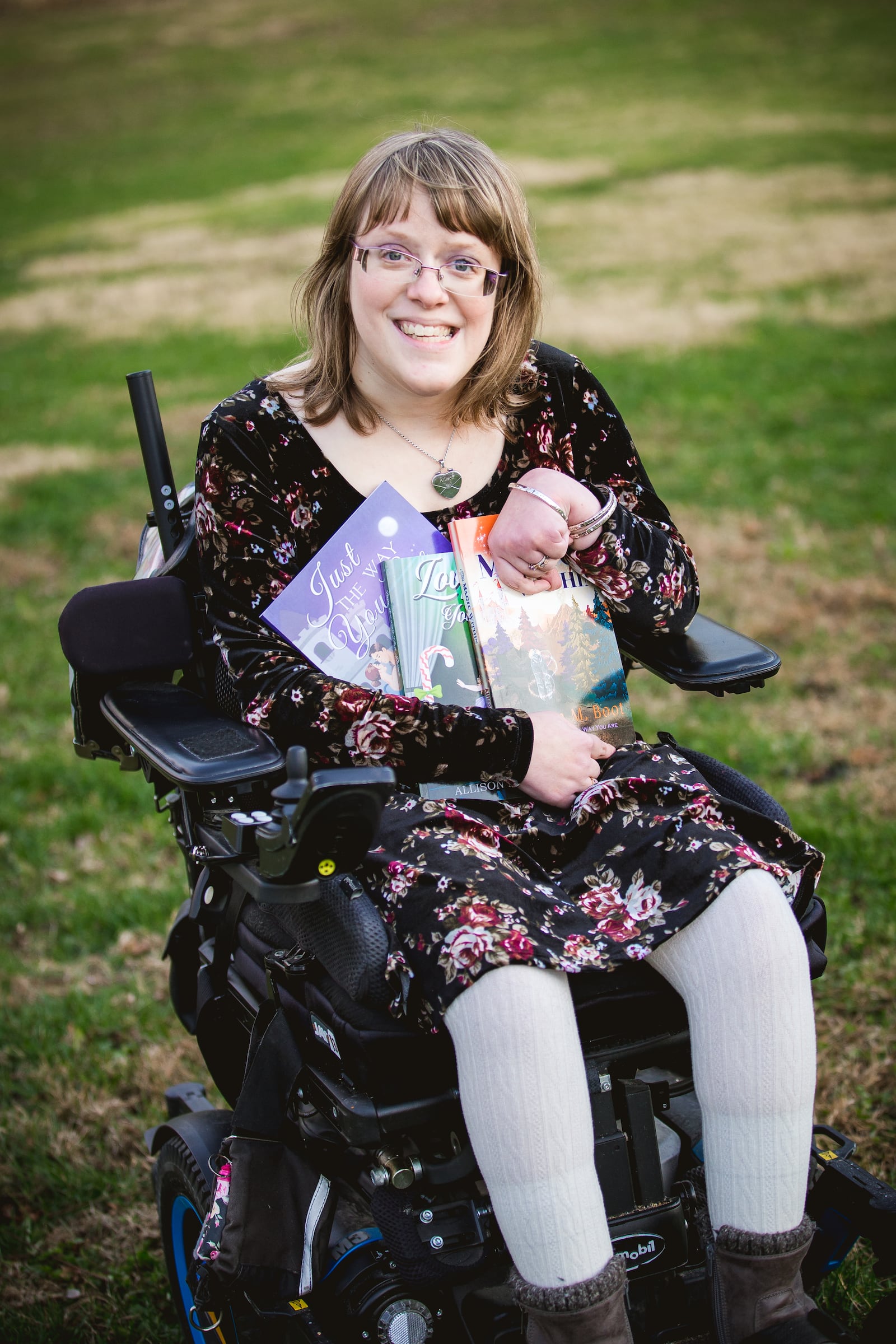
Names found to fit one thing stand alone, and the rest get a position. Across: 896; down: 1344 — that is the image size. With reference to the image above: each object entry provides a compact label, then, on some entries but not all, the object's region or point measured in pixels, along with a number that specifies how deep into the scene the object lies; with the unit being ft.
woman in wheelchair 5.58
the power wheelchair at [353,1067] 5.83
